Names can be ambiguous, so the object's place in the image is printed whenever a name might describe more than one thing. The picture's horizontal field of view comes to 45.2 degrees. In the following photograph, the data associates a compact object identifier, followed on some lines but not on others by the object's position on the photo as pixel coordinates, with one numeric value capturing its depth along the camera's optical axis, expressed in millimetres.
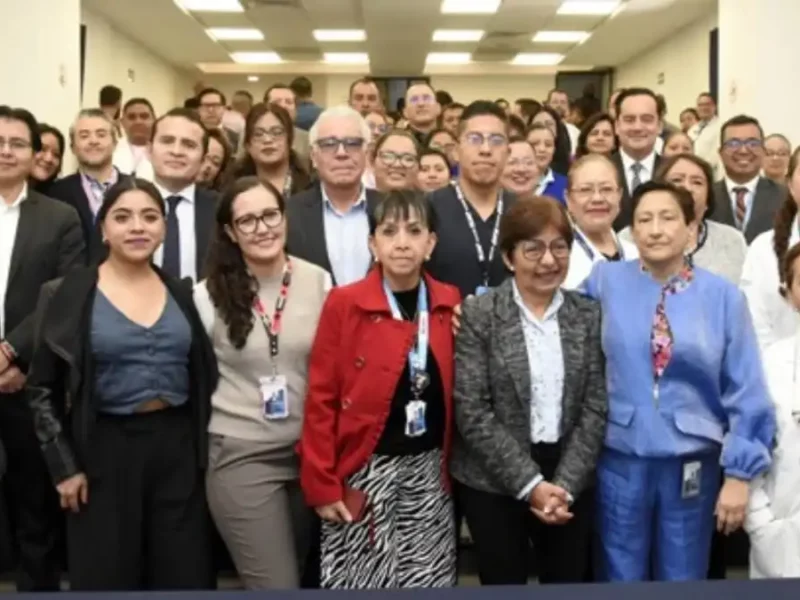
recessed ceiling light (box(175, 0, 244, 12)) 11718
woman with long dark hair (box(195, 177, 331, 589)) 2684
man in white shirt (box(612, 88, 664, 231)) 4414
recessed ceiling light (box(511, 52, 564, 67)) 16664
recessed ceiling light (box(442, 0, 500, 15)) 11562
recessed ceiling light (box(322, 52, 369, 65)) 16750
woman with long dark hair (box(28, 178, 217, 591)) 2637
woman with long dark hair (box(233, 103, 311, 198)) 3936
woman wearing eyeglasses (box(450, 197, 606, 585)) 2578
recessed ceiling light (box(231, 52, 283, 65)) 16875
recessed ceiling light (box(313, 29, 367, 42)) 13969
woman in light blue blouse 2615
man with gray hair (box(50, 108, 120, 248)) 3998
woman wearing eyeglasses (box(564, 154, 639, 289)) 3291
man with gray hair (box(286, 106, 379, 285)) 3355
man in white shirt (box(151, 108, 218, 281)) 3434
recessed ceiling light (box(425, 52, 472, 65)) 16672
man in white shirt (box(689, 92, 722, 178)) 7891
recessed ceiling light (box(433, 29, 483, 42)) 13958
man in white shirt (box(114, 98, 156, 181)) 5823
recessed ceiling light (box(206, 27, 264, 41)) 13954
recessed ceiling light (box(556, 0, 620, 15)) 11685
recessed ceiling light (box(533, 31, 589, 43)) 14154
